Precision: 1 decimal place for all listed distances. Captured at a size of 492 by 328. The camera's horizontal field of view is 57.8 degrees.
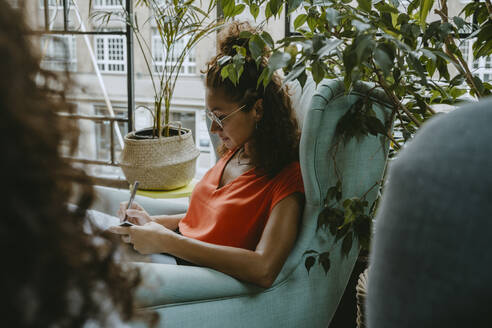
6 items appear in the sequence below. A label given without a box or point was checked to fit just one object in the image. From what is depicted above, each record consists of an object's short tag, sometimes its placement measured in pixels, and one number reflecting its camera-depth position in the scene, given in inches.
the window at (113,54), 125.0
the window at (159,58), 207.9
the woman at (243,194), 46.4
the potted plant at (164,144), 89.4
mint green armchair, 43.2
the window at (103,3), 151.4
